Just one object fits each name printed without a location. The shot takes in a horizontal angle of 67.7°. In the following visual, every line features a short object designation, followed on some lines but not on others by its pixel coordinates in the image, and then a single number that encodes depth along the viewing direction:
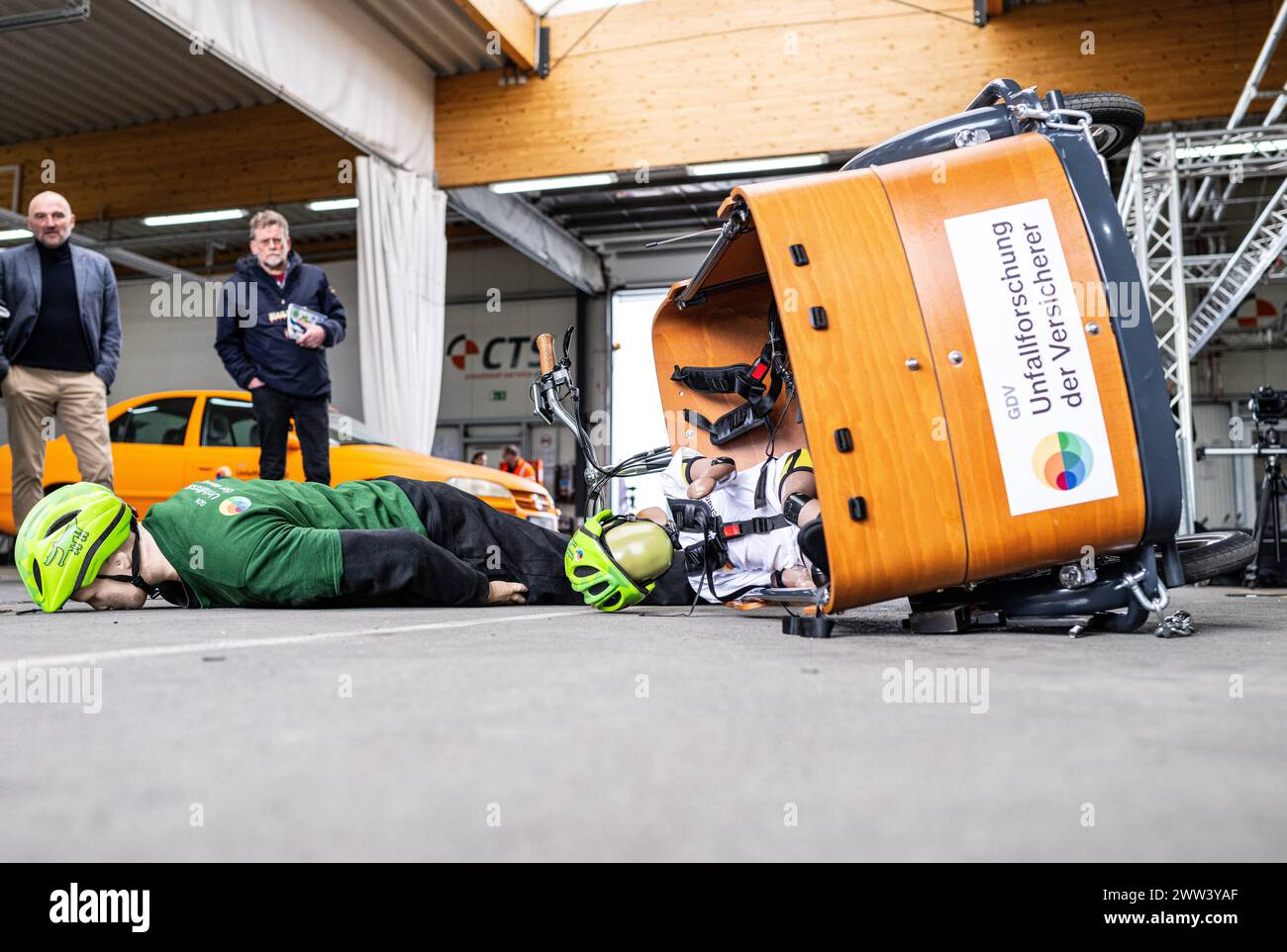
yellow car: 6.75
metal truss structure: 7.38
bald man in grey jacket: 4.96
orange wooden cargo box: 2.21
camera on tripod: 6.08
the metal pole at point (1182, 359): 7.04
